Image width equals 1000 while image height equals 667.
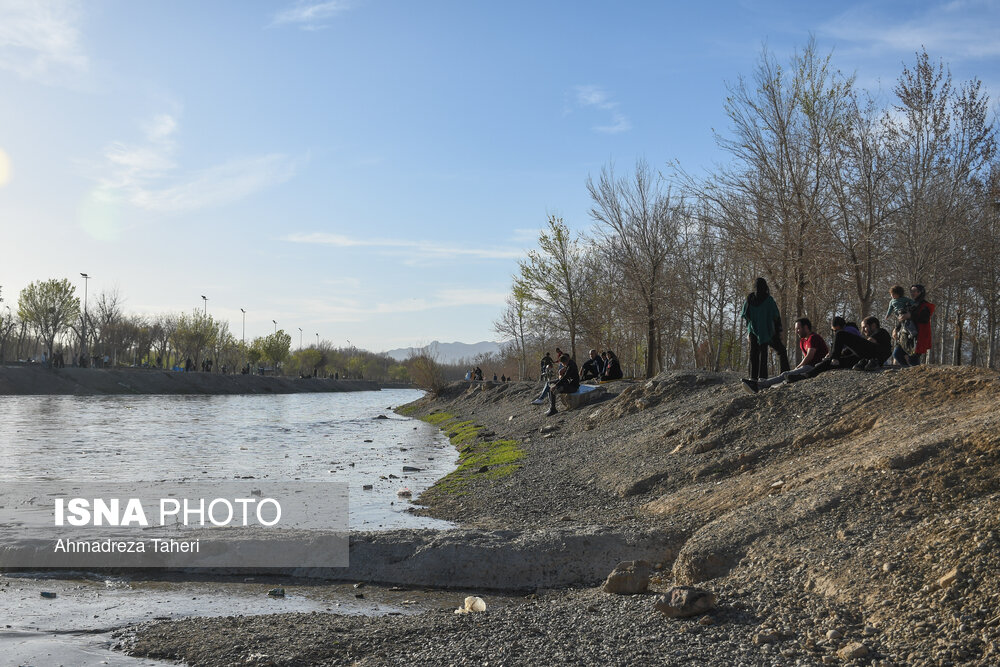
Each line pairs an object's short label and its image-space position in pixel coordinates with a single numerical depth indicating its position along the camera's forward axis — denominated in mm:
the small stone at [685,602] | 6387
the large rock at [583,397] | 23047
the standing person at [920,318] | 14461
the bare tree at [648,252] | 32406
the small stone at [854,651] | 5371
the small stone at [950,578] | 5816
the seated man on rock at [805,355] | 14617
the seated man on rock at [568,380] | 23219
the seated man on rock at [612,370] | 26906
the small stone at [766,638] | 5797
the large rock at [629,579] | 7445
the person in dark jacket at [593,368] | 28078
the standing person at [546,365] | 32184
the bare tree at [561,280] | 42156
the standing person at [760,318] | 14773
